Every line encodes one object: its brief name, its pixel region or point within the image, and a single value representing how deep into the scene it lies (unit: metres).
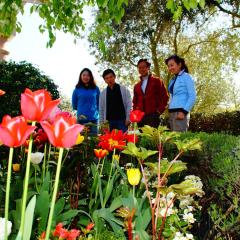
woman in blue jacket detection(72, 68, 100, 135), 3.58
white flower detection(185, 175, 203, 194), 1.66
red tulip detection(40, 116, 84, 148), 0.69
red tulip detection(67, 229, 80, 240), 0.89
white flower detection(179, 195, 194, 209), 1.69
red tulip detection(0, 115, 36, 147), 0.70
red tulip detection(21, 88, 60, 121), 0.74
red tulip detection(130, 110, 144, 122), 1.68
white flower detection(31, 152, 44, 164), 1.55
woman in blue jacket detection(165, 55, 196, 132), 3.01
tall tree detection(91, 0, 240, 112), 10.77
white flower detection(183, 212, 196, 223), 1.57
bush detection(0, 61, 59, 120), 3.89
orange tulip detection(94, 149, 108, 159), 1.54
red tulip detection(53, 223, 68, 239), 0.90
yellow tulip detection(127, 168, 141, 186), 1.14
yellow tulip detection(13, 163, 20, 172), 1.60
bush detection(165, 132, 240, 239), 1.58
